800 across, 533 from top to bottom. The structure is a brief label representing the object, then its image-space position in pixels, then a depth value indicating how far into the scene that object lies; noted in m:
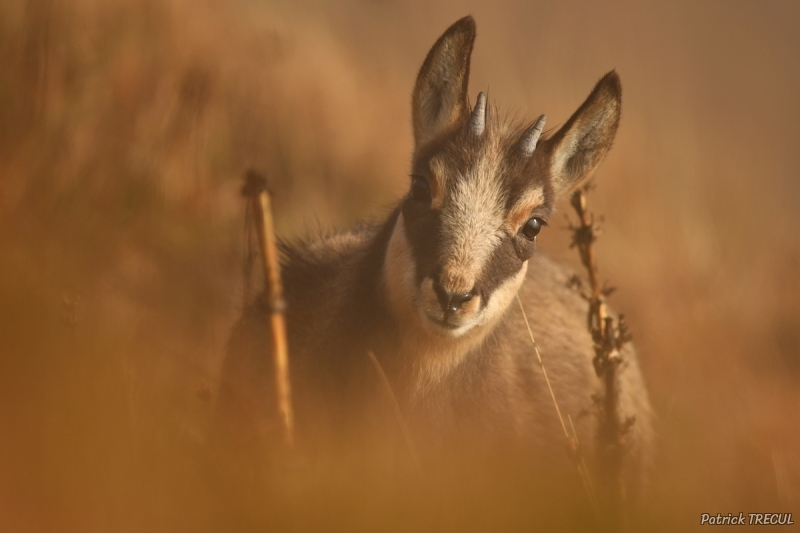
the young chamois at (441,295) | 8.84
